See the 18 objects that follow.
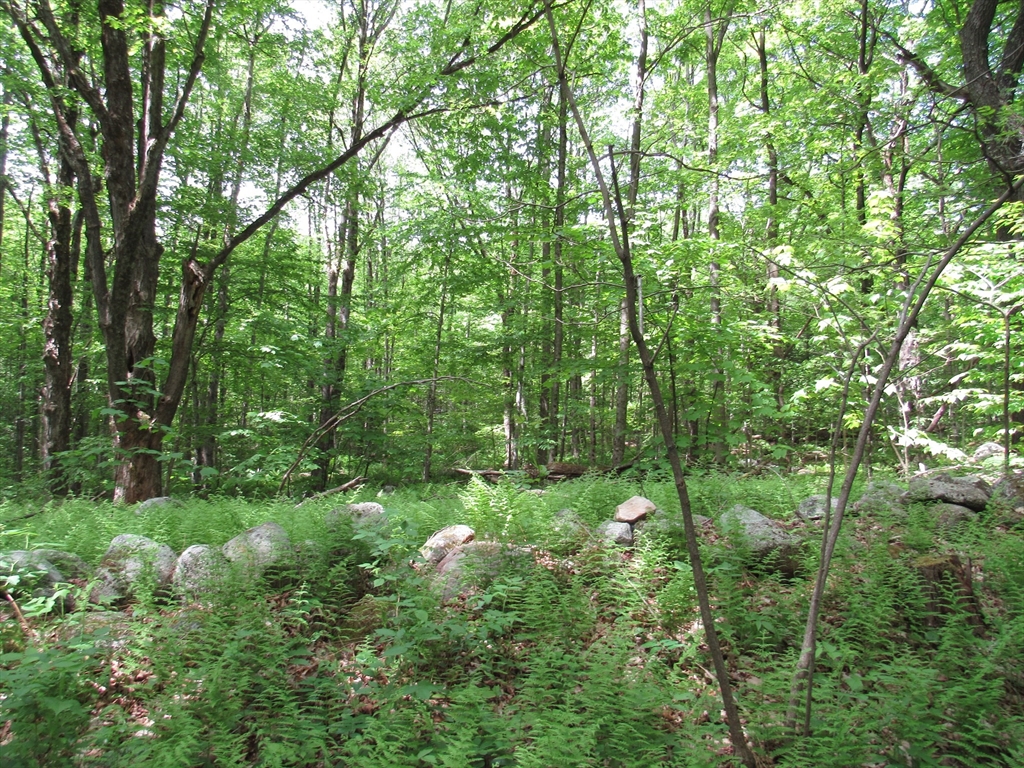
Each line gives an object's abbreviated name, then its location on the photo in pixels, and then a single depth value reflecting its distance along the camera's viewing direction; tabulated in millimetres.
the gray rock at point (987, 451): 6777
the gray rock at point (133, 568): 3611
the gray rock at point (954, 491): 4672
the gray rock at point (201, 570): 3555
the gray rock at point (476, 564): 3602
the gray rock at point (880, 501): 4492
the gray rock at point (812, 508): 4594
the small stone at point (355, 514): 4199
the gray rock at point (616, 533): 4230
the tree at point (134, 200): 6371
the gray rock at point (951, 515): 4348
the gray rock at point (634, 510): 4582
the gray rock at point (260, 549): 3707
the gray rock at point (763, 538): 3887
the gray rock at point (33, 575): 3420
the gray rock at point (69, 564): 3826
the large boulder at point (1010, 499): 4328
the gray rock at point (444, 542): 4133
